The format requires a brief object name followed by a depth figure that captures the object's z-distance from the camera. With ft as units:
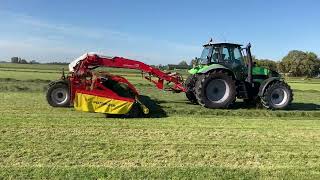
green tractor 26.41
